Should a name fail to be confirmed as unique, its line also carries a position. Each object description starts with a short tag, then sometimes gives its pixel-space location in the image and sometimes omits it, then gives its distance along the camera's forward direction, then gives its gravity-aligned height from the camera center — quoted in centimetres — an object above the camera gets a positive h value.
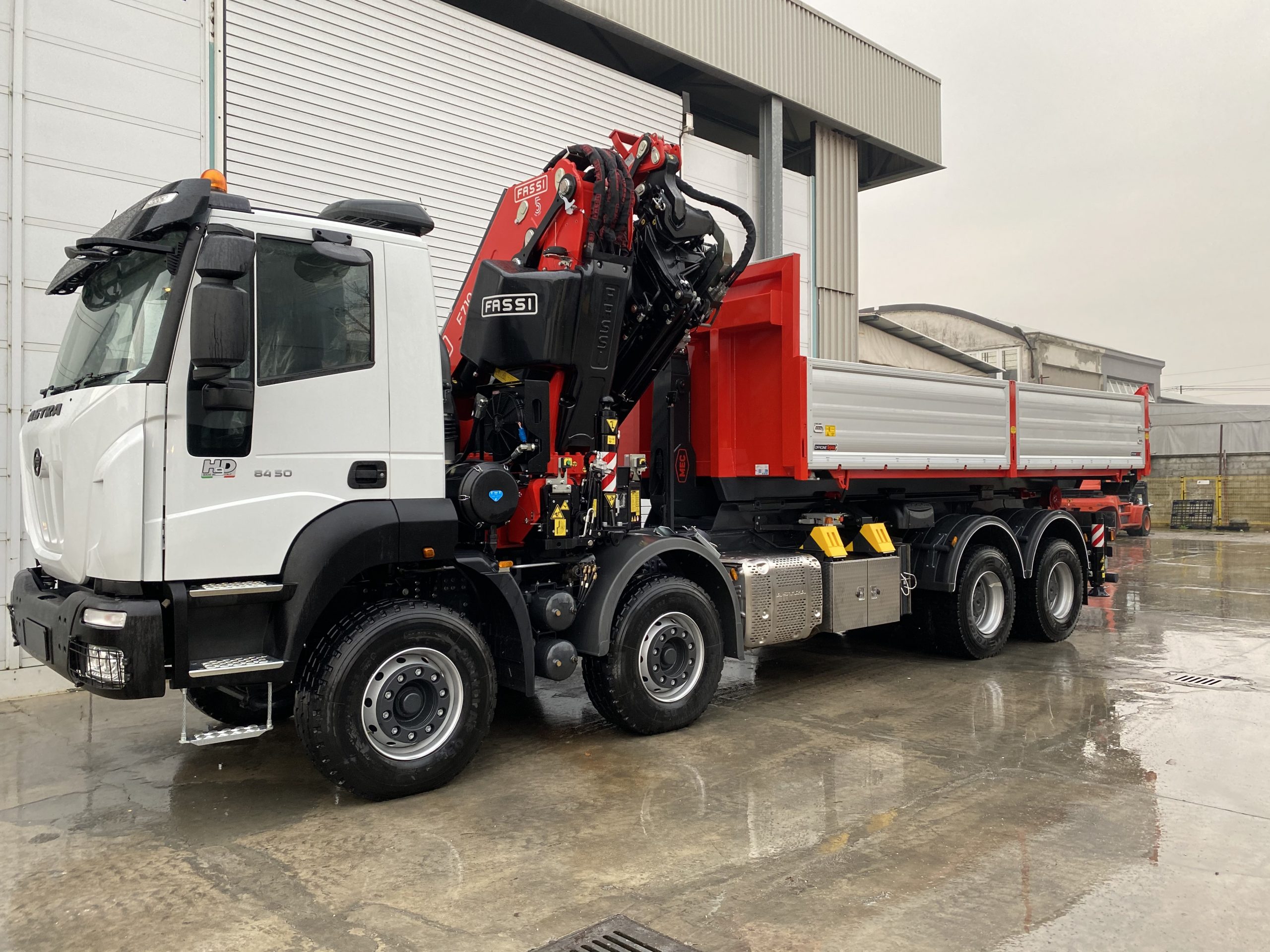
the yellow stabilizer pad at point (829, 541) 735 -46
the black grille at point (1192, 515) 2839 -99
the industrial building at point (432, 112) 741 +396
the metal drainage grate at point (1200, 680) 729 -157
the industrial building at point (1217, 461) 2889 +69
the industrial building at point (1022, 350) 3350 +495
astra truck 423 +8
